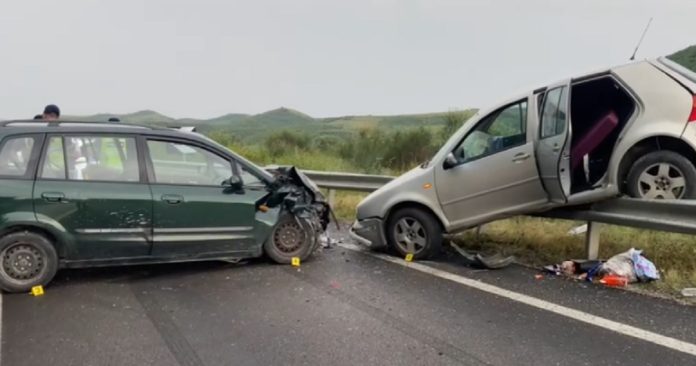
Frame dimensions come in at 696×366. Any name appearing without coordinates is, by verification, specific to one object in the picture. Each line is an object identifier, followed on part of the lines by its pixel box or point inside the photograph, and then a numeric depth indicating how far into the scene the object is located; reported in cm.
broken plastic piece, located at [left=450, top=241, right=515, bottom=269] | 620
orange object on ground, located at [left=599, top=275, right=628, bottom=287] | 554
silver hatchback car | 577
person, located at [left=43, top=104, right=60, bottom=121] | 845
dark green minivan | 545
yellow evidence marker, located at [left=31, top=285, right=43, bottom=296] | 540
